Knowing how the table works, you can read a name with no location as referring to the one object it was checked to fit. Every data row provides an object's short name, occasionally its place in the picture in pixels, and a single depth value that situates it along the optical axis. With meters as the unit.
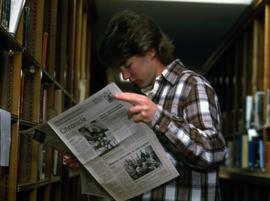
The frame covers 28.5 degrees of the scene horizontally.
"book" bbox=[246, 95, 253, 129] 4.41
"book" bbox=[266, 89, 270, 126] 3.78
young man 1.42
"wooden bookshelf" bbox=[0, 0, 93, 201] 1.72
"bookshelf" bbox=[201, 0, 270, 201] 3.90
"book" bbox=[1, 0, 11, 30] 1.55
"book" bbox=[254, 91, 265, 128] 4.05
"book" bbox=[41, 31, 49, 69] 2.23
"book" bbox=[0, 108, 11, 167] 1.45
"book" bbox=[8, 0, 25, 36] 1.61
